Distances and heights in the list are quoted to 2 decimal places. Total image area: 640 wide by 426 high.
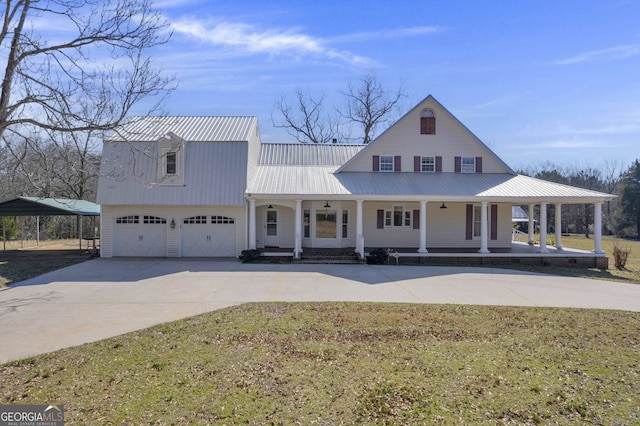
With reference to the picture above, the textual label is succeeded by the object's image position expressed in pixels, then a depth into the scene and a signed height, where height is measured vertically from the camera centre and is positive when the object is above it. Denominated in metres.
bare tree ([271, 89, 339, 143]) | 40.25 +8.11
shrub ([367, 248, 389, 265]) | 17.47 -2.09
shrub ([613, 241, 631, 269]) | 18.84 -2.28
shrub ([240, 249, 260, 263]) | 17.66 -2.08
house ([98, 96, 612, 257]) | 18.47 +0.68
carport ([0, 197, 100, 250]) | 18.16 +0.04
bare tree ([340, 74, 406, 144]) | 40.84 +9.71
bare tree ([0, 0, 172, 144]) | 8.14 +2.73
